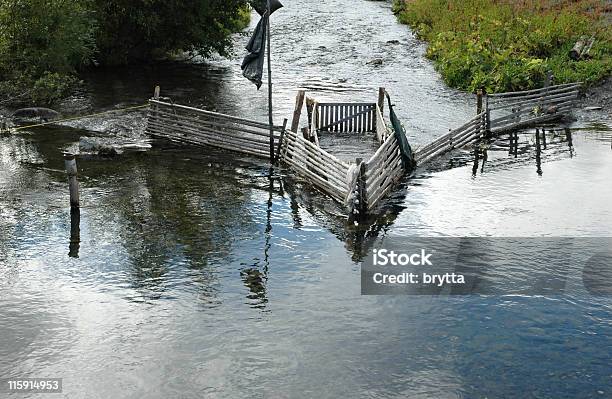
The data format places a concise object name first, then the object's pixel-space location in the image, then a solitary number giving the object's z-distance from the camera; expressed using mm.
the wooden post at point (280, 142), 19828
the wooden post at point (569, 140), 21517
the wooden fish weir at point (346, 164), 15562
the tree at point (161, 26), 32062
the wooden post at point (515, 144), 21266
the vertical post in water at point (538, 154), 19594
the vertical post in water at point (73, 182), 15456
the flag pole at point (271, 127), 18733
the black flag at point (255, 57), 18906
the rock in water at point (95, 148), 20719
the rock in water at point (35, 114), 25516
